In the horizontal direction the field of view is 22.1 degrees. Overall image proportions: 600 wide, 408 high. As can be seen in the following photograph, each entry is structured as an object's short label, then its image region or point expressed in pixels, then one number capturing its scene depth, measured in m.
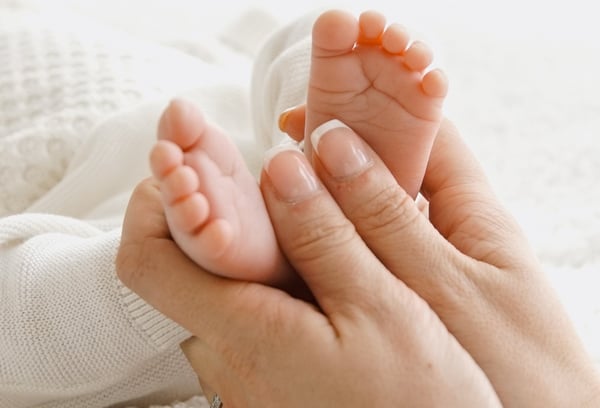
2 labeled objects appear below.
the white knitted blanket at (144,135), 0.45
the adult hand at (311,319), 0.38
